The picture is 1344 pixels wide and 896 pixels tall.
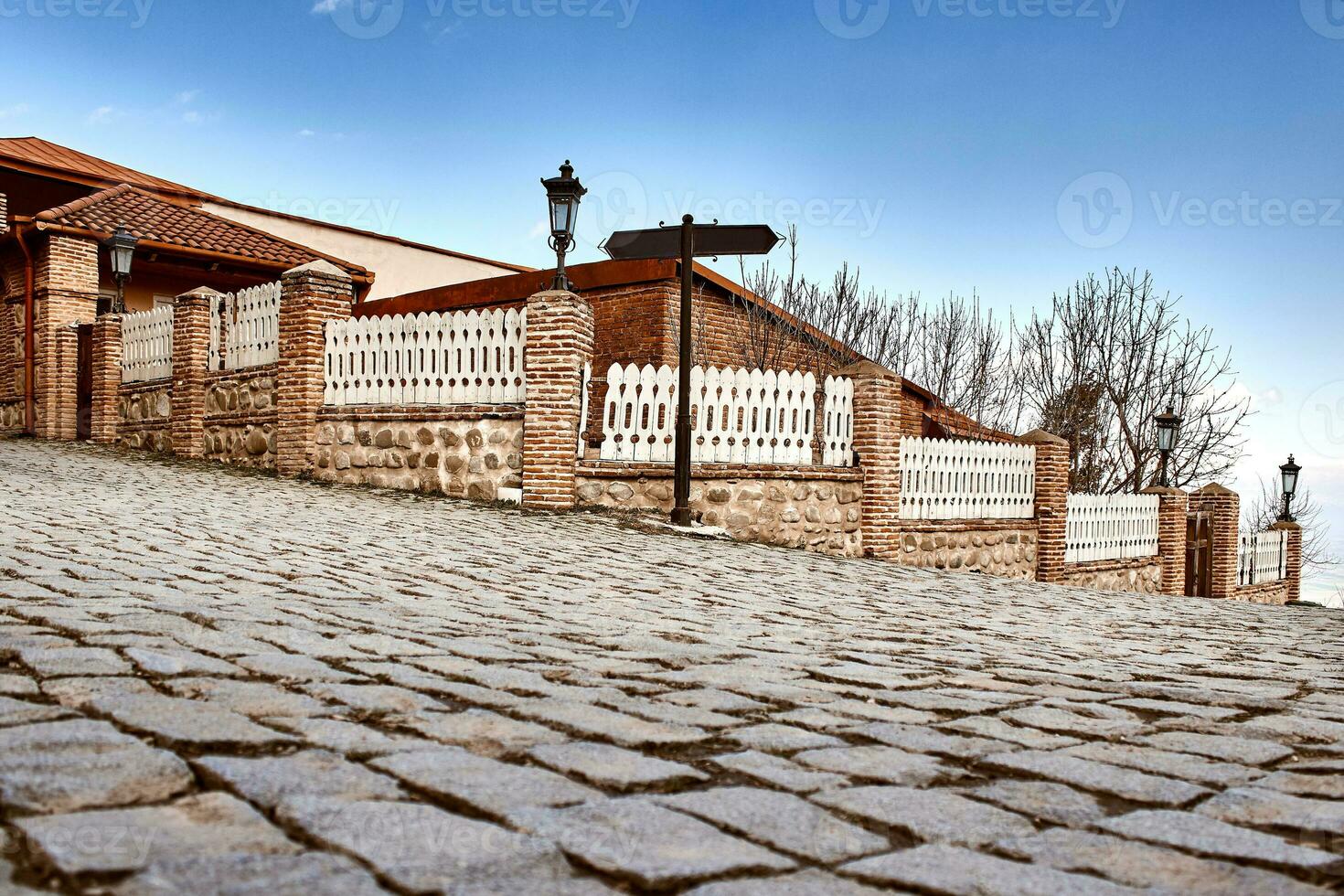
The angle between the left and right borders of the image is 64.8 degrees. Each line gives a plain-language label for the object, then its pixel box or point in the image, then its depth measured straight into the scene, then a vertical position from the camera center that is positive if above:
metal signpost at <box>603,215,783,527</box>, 10.66 +1.92
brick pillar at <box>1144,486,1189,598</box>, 19.23 -1.52
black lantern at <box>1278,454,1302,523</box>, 23.73 -0.55
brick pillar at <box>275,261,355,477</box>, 13.24 +0.93
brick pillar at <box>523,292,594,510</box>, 11.11 +0.35
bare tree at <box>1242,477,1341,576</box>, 37.44 -2.27
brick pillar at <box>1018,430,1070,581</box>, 15.80 -0.84
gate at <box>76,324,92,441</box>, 18.48 +0.53
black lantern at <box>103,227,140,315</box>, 16.75 +2.70
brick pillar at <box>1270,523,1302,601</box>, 24.78 -2.58
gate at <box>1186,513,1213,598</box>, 20.97 -2.14
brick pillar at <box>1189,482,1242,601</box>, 20.83 -1.72
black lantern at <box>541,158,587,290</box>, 11.45 +2.50
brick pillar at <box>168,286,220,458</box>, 15.26 +0.87
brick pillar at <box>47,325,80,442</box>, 18.34 +0.50
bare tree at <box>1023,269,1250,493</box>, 24.77 +1.47
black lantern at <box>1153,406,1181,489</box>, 19.14 +0.29
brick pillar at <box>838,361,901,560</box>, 12.31 -0.08
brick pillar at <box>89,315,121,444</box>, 17.45 +0.80
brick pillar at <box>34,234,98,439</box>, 18.31 +1.89
